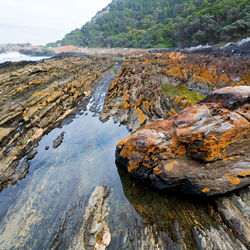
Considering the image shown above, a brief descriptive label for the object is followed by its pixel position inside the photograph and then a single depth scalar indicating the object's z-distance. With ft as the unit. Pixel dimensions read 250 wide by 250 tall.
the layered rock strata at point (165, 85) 58.08
